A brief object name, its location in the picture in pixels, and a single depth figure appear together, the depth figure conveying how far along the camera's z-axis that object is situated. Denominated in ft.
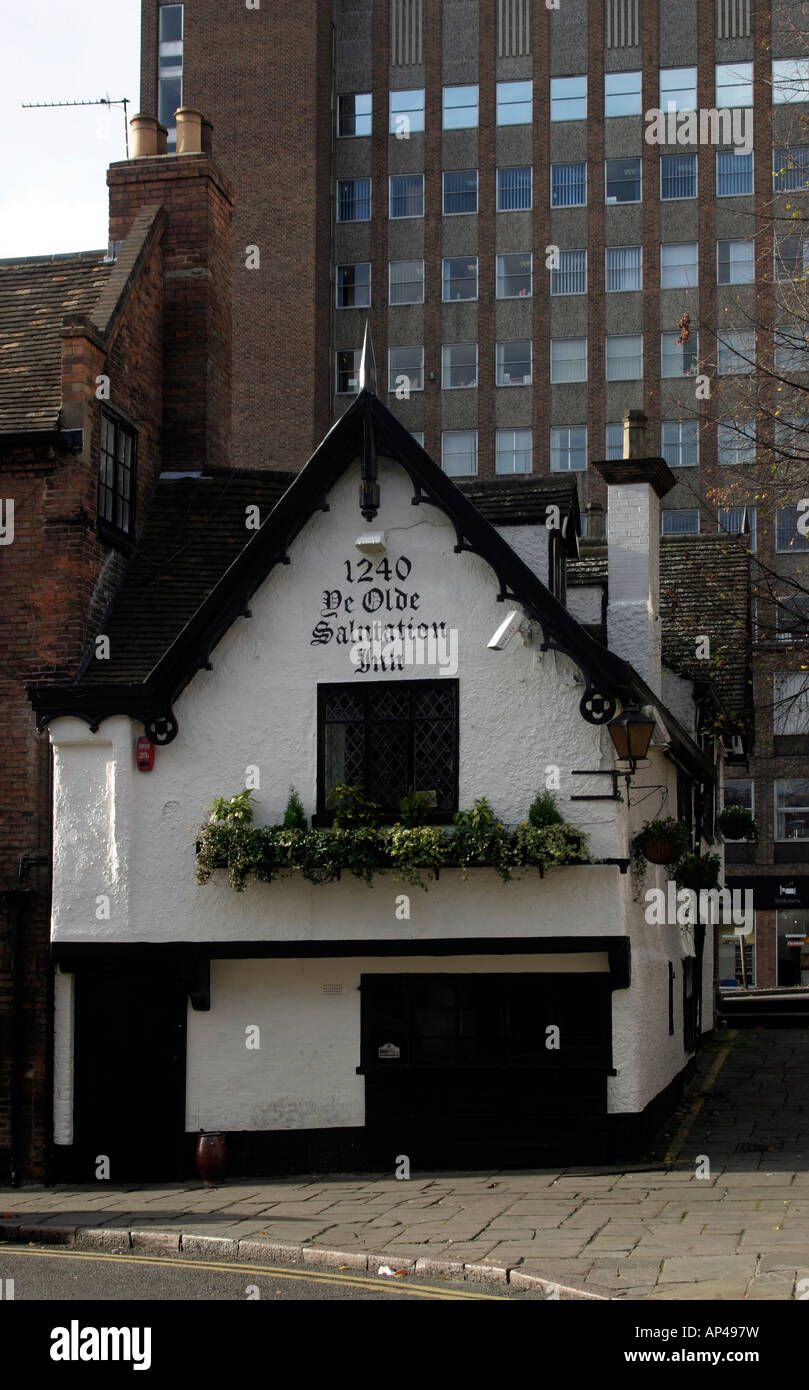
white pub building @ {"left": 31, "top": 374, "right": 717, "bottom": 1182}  50.55
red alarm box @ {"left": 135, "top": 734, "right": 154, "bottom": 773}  53.83
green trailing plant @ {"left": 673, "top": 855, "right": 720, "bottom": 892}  56.95
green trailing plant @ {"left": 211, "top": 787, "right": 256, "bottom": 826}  51.44
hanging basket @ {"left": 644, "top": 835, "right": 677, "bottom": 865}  50.80
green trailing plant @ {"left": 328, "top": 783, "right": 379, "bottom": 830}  50.67
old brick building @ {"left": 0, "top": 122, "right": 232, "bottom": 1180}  55.42
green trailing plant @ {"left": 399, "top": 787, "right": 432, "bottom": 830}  50.14
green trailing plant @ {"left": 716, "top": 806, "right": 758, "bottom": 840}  83.56
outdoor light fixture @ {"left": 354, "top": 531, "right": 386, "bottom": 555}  52.49
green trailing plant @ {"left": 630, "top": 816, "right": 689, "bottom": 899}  50.88
